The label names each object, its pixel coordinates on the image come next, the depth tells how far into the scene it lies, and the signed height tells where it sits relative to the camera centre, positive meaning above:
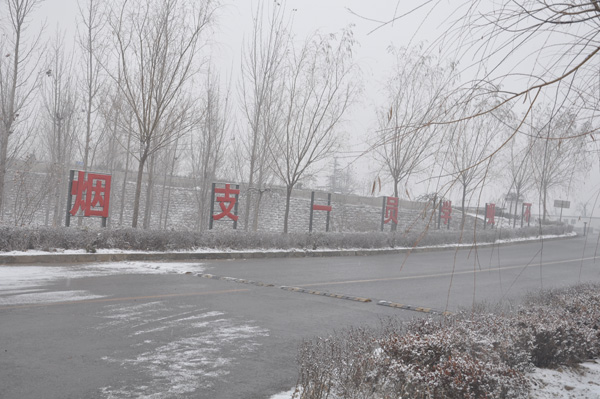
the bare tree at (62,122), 19.51 +3.20
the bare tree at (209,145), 24.91 +3.14
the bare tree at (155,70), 15.29 +3.82
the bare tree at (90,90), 20.89 +4.46
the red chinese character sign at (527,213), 40.05 +1.05
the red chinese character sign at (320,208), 20.28 +0.06
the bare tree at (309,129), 18.98 +3.03
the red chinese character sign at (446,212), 28.94 +0.44
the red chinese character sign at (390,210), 24.39 +0.22
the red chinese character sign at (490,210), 32.72 +0.86
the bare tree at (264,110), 20.30 +4.03
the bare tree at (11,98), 14.97 +2.74
